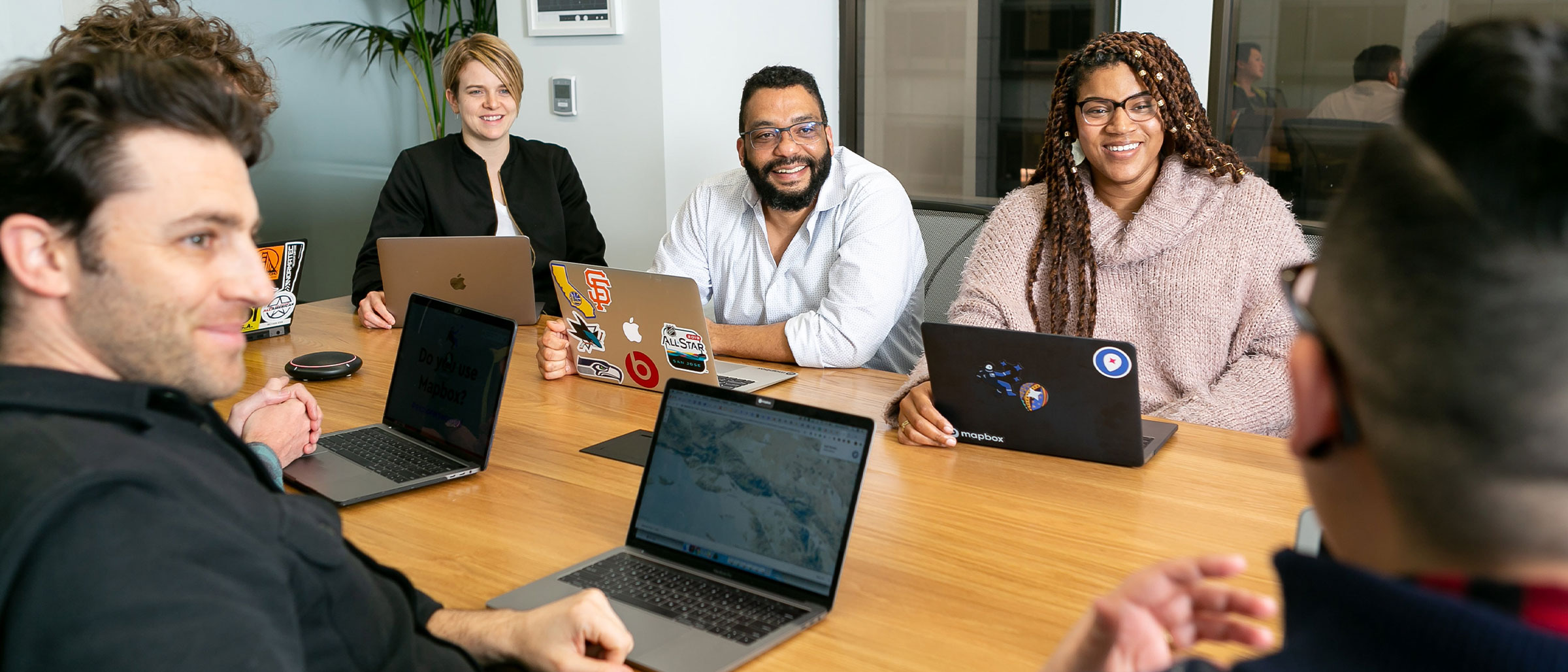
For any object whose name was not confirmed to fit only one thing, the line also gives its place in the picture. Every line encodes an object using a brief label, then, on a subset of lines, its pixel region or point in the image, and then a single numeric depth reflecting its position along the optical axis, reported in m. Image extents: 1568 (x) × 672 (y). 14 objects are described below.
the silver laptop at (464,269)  2.54
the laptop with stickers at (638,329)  2.02
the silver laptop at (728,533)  1.18
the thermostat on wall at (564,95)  3.93
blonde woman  3.32
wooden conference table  1.17
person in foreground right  0.50
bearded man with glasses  2.46
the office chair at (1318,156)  3.21
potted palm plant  4.42
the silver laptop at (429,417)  1.67
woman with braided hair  2.13
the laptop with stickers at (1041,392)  1.58
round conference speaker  2.26
